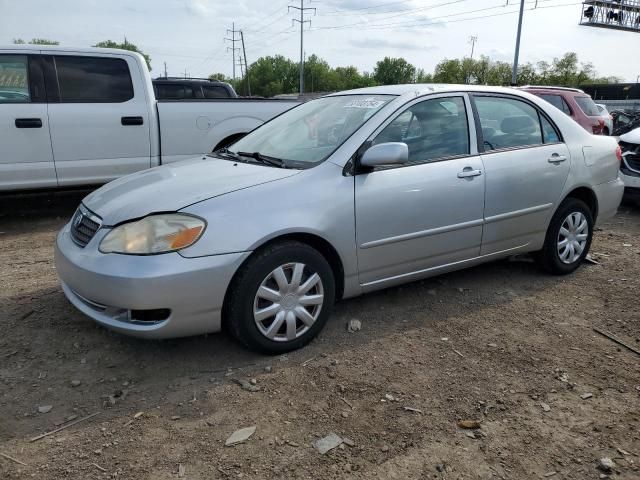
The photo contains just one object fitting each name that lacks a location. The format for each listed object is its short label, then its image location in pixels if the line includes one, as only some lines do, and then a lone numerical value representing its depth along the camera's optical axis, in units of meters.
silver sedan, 2.94
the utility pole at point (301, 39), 62.73
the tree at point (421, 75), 113.15
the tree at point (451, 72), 91.56
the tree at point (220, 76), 120.78
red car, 10.88
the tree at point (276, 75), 117.50
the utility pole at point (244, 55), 82.38
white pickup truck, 5.95
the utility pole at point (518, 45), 32.28
